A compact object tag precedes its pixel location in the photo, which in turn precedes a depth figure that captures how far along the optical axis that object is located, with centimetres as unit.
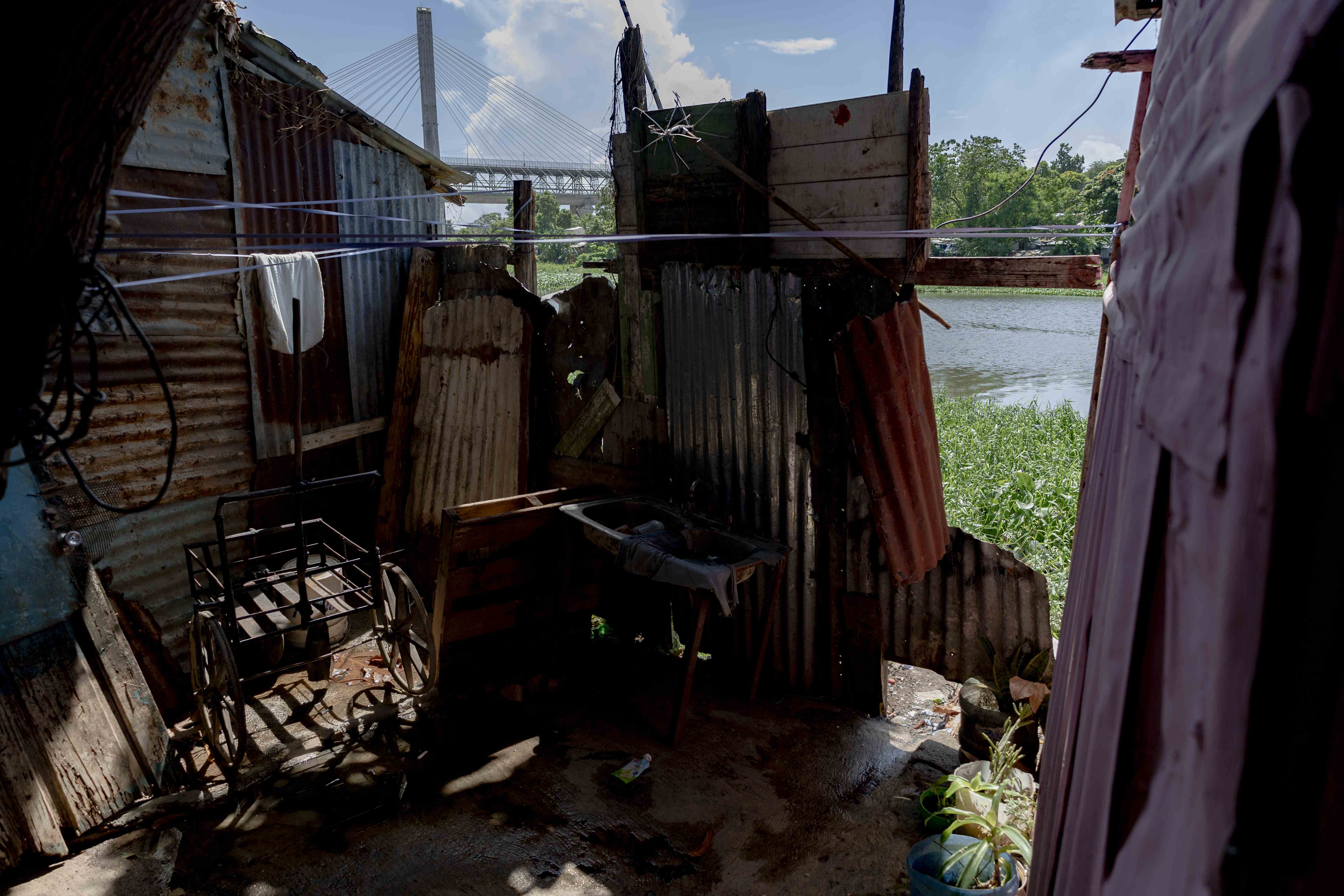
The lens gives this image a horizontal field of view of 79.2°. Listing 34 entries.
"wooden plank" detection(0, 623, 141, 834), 519
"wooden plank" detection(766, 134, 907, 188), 565
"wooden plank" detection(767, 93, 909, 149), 558
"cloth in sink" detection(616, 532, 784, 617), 536
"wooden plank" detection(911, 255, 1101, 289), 496
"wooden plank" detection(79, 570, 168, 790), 564
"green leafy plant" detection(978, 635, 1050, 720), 553
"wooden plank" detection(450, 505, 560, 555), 620
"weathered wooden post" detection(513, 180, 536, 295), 902
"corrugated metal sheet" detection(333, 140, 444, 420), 902
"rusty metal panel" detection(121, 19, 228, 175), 704
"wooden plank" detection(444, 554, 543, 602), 627
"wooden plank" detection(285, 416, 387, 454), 870
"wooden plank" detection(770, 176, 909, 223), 570
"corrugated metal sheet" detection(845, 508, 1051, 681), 582
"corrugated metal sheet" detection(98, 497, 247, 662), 717
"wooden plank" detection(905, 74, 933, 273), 538
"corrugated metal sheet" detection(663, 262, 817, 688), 619
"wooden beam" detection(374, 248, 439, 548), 943
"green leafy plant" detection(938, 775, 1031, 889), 387
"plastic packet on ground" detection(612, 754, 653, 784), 563
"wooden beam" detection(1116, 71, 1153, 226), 392
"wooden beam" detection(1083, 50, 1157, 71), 425
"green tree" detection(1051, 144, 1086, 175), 6719
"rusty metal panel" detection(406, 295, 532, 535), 872
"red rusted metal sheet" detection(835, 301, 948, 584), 570
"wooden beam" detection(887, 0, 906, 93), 569
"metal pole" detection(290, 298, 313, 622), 498
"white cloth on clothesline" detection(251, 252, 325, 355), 756
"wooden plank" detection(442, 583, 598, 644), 639
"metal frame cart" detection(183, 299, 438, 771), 547
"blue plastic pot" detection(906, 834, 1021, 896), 385
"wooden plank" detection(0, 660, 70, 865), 486
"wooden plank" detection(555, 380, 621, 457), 773
